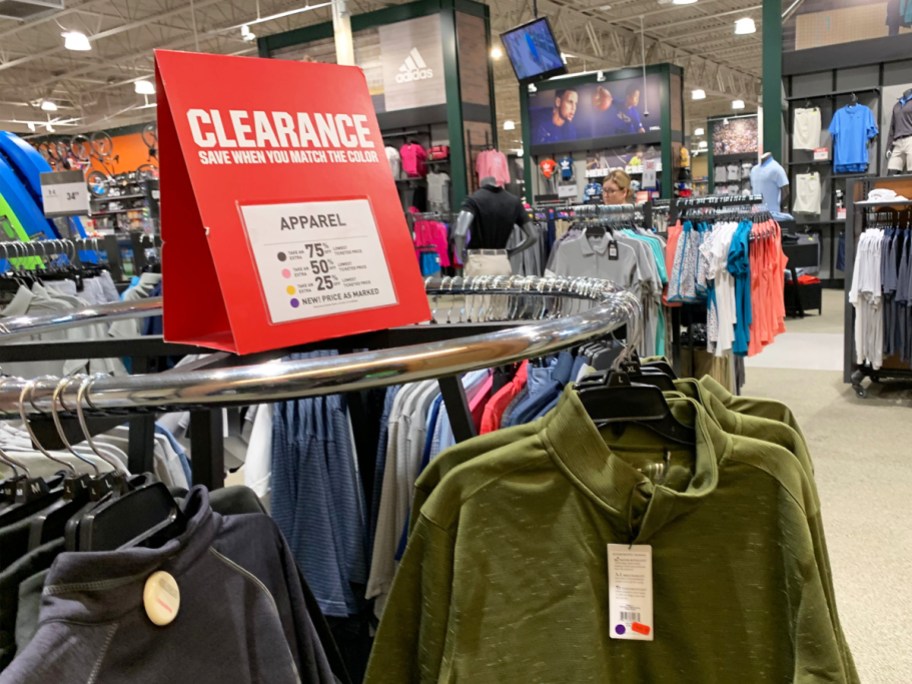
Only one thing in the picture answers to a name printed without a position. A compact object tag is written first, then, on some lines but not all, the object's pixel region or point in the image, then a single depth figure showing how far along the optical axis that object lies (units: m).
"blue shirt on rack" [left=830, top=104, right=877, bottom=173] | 8.98
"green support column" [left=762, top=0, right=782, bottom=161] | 8.35
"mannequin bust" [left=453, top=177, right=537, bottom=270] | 5.78
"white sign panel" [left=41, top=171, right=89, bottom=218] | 3.72
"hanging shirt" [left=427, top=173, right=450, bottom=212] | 9.41
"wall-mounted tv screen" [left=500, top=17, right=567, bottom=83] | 8.99
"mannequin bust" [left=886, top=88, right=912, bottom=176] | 8.44
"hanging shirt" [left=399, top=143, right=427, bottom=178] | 9.41
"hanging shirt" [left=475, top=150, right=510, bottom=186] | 8.74
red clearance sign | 0.96
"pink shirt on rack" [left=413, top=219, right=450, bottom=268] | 8.22
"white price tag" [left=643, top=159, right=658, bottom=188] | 12.44
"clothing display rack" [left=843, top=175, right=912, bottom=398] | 4.93
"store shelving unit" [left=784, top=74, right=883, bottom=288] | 9.20
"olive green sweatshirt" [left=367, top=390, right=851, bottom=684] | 1.00
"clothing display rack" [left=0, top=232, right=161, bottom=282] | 3.28
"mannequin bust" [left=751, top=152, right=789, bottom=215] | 8.08
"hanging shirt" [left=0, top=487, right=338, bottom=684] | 0.67
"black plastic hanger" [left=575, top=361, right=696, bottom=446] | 1.11
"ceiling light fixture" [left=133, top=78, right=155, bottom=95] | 13.62
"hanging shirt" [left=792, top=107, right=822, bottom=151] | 9.36
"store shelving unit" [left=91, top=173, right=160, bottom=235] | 9.21
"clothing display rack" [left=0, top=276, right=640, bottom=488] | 0.72
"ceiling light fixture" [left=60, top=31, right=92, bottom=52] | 9.79
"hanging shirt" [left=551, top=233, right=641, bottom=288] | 3.92
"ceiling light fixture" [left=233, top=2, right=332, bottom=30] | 11.17
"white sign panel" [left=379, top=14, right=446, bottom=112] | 9.09
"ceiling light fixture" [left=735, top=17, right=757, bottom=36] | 12.27
